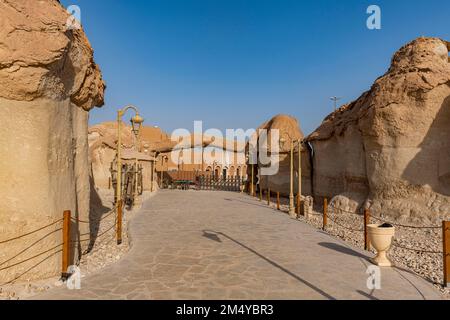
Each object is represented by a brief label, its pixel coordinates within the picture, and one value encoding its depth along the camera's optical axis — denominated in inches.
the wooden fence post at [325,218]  446.9
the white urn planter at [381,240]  262.5
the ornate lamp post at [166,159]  1928.6
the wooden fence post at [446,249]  227.5
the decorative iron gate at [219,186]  1353.3
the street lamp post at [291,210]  581.8
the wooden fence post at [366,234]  328.8
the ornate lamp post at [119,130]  348.5
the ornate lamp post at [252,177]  1076.1
